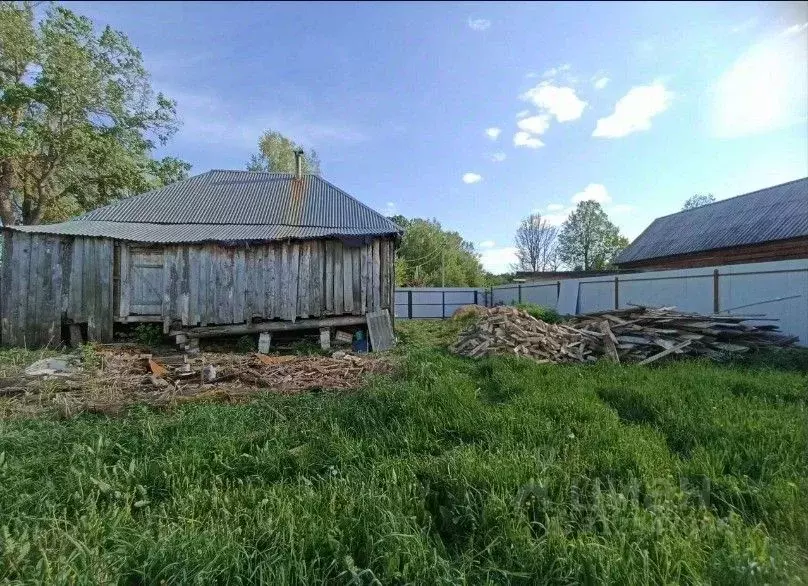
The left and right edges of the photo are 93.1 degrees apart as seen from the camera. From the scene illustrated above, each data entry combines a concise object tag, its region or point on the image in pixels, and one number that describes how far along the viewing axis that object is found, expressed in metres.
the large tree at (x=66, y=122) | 14.68
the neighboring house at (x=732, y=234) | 16.72
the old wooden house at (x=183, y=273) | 9.42
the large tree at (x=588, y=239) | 47.09
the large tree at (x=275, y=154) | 28.56
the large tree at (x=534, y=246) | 51.81
